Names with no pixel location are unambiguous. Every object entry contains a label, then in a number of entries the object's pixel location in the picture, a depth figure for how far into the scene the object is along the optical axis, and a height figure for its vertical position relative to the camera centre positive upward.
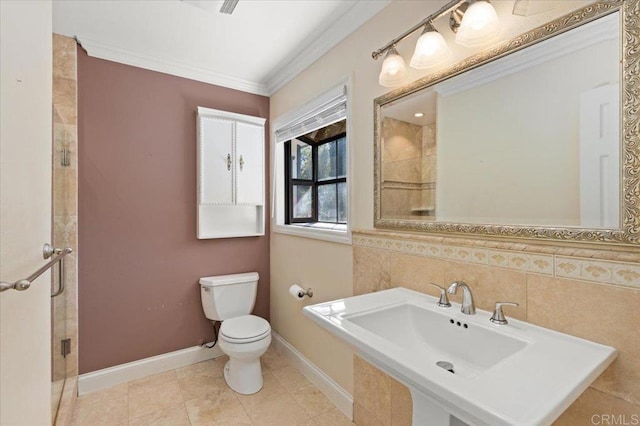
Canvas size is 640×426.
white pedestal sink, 0.63 -0.39
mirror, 0.84 +0.26
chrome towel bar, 0.64 -0.16
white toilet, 2.00 -0.81
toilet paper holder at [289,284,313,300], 2.12 -0.56
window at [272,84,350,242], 2.24 +0.36
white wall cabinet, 2.38 +0.32
